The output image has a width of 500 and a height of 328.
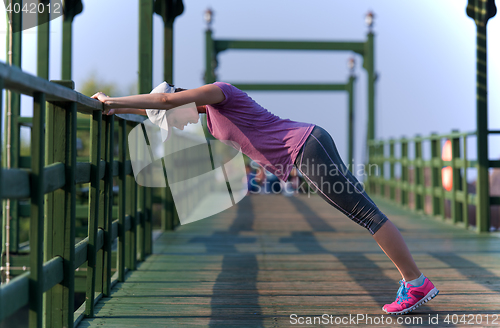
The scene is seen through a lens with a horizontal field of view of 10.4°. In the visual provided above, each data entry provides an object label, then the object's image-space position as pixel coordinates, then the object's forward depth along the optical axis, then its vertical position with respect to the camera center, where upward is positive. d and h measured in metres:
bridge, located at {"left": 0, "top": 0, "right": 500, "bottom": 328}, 12.49 -0.45
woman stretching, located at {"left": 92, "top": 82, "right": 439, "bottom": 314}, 12.79 +0.26
